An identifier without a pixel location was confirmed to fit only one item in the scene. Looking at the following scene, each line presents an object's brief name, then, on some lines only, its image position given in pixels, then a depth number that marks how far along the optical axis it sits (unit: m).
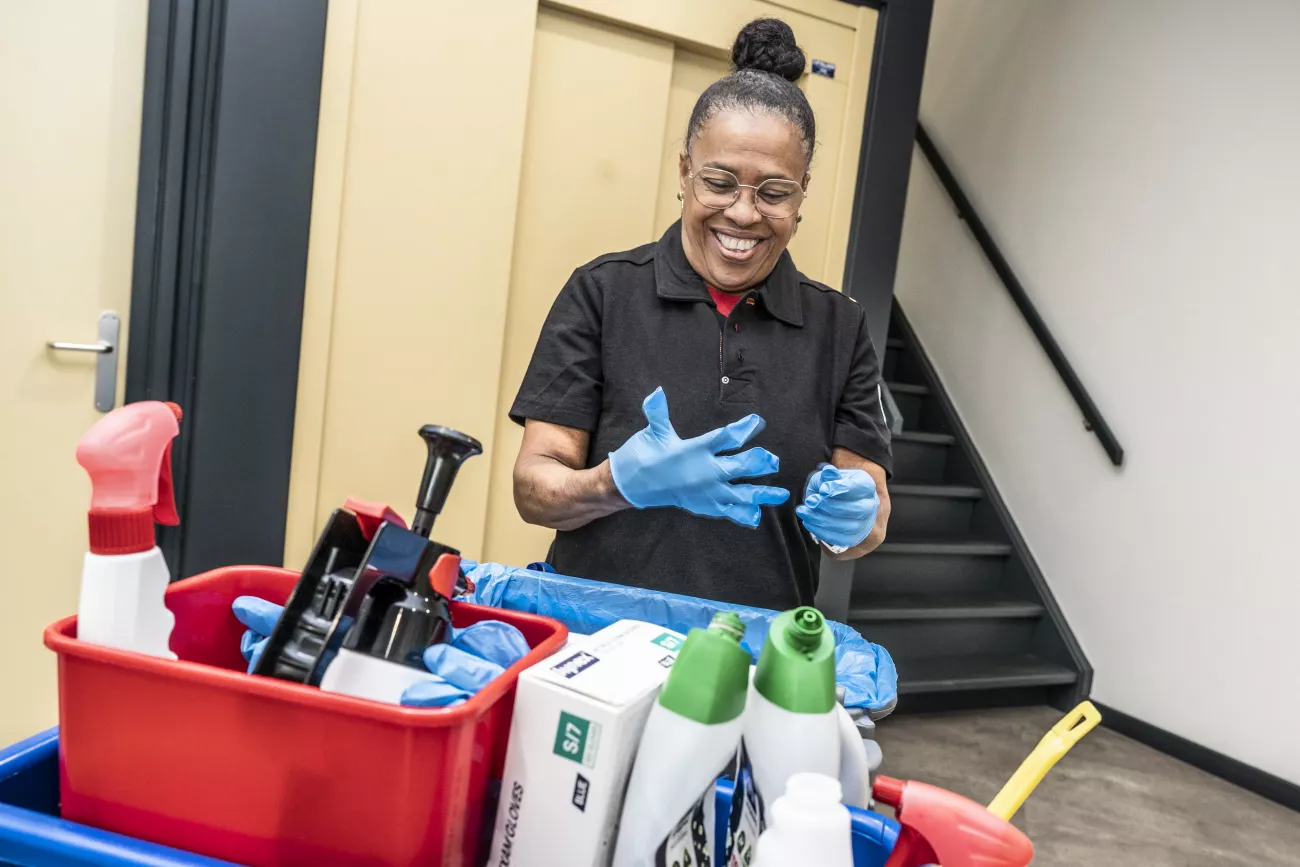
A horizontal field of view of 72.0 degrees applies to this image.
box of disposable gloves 0.47
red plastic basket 0.45
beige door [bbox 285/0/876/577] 2.07
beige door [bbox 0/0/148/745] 1.85
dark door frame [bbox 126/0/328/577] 1.92
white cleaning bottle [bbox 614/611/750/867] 0.45
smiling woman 1.09
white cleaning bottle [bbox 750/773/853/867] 0.40
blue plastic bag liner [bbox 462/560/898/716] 0.74
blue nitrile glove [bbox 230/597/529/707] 0.47
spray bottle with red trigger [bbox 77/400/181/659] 0.47
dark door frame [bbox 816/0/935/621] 2.64
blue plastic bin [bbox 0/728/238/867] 0.46
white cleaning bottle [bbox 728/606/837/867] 0.45
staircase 3.08
